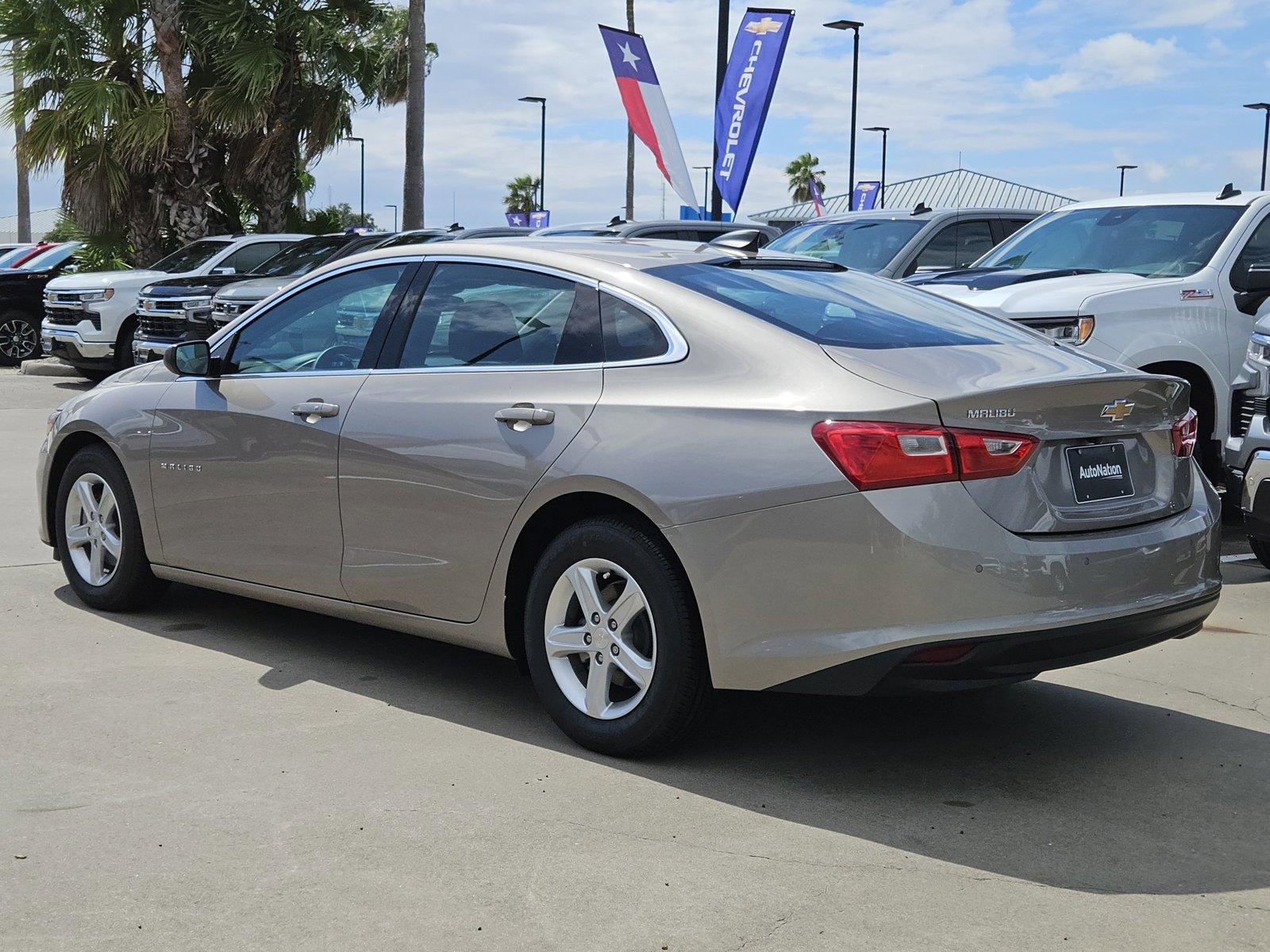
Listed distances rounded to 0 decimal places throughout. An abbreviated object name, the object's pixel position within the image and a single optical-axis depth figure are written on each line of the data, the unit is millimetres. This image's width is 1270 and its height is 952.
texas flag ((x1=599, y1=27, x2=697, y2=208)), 19688
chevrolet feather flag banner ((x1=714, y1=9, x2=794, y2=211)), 18188
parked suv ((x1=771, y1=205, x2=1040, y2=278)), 11492
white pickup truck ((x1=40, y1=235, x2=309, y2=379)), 16938
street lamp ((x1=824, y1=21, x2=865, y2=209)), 37469
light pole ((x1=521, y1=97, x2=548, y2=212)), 48781
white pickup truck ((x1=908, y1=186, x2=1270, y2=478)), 8156
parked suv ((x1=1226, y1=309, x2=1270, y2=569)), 6641
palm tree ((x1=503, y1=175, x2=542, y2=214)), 72625
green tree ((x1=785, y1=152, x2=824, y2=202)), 73750
